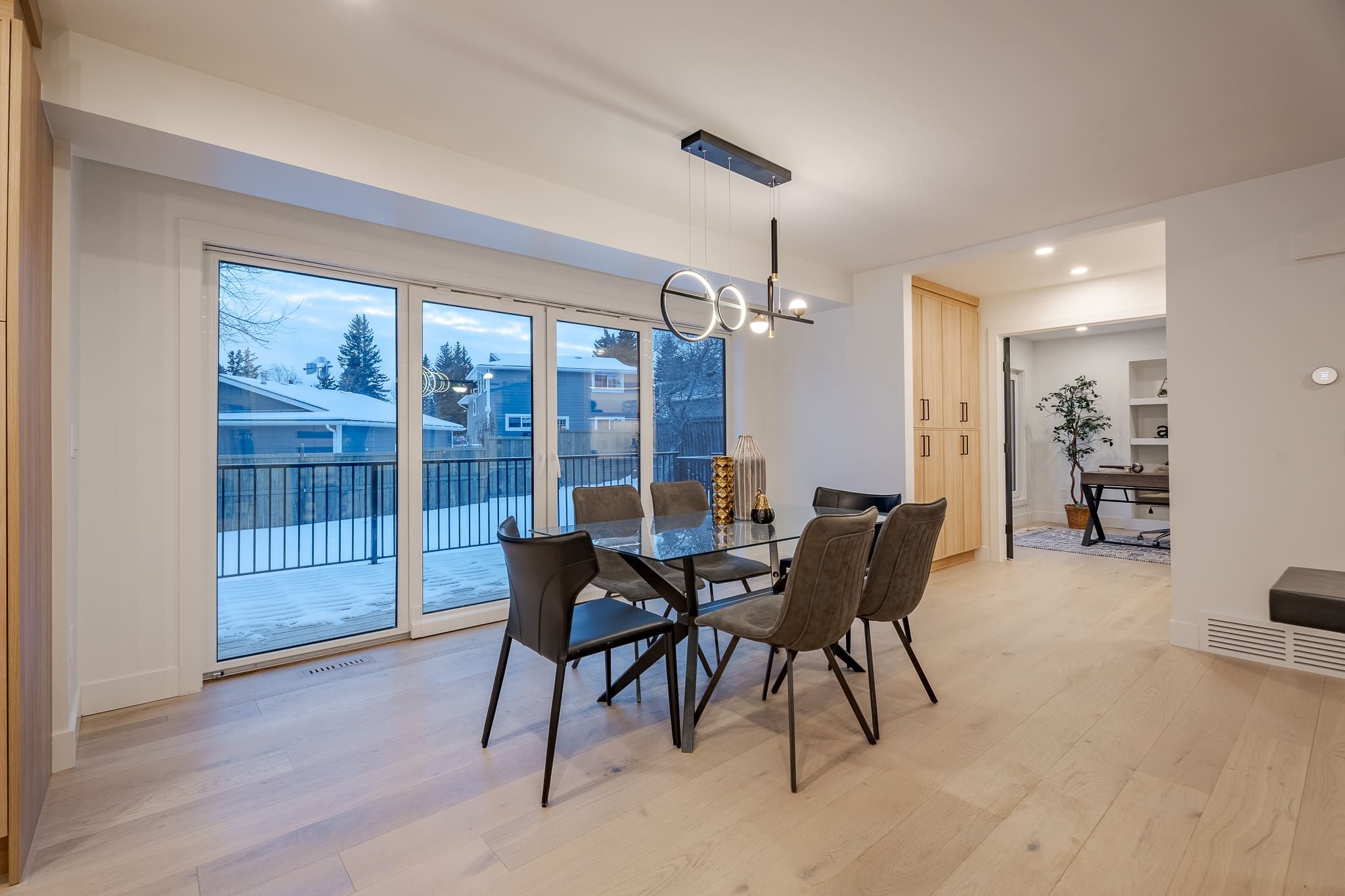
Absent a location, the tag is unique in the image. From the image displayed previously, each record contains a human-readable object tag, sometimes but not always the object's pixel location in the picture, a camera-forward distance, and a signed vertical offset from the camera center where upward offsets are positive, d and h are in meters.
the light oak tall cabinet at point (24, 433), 1.64 +0.08
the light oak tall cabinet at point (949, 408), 5.01 +0.37
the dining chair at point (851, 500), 3.71 -0.30
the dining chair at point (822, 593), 2.06 -0.50
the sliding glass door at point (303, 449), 3.21 +0.04
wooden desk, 6.05 -0.37
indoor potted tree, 7.37 +0.27
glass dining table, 2.33 -0.38
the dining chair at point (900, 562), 2.46 -0.46
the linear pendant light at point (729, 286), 2.75 +0.84
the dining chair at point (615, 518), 3.00 -0.37
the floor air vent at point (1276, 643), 2.97 -1.00
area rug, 5.95 -1.01
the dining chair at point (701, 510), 3.21 -0.36
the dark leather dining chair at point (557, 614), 2.05 -0.56
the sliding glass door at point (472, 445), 3.87 +0.07
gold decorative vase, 3.17 -0.19
